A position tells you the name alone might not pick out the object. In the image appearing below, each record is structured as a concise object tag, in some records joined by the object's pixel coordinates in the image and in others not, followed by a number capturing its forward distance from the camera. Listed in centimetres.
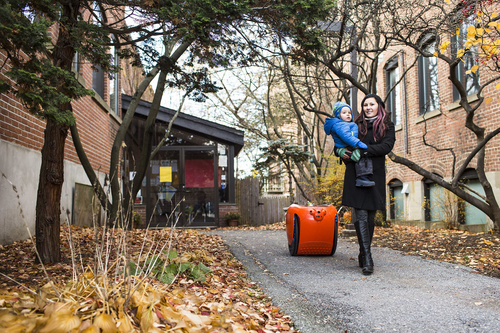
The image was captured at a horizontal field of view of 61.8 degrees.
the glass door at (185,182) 1452
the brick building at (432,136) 910
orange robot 528
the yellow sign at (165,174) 1465
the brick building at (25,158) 584
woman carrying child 453
